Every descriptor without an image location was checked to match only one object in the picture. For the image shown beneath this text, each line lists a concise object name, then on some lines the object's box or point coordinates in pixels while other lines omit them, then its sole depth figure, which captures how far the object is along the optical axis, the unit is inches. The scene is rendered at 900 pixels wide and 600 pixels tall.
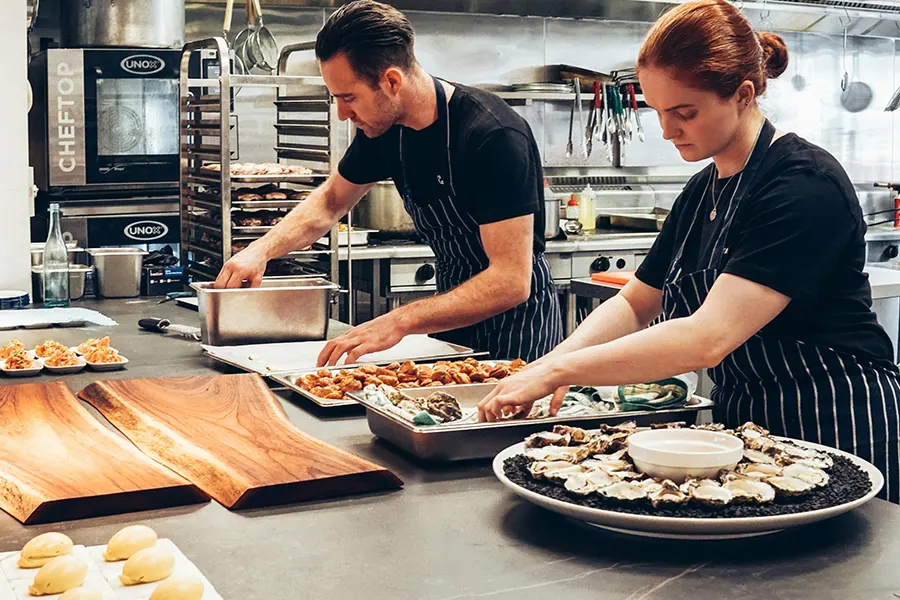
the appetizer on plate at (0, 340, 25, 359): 103.6
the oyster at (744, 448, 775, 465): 59.9
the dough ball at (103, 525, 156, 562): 51.4
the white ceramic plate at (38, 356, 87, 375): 101.8
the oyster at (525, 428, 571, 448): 65.0
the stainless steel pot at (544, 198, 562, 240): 221.5
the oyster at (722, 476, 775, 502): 54.7
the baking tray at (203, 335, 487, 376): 102.7
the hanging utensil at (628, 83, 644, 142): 251.0
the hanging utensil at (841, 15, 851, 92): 298.7
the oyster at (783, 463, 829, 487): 57.0
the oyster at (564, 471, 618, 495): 56.3
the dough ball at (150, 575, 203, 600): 45.9
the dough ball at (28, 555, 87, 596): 47.8
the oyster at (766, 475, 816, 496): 55.3
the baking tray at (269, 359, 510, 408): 84.2
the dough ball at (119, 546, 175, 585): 48.8
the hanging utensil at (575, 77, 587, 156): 249.6
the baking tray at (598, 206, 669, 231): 243.9
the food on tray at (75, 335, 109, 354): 107.0
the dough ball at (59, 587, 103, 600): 45.6
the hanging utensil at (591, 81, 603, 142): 249.3
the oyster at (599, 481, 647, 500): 55.2
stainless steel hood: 246.2
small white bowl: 57.4
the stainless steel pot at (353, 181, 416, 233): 213.3
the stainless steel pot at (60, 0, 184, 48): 191.6
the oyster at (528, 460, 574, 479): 59.3
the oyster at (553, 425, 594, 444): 65.2
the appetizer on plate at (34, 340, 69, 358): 105.5
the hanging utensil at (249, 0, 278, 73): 220.4
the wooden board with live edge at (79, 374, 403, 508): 63.8
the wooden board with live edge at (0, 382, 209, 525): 60.6
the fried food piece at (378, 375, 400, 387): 87.5
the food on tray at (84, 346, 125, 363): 104.3
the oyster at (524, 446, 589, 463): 61.8
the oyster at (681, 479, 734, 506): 54.3
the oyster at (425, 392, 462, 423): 74.3
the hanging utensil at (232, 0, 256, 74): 220.7
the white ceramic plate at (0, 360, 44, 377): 99.8
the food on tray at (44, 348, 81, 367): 102.6
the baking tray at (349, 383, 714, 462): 69.1
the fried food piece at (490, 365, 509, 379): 89.6
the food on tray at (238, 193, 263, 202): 164.7
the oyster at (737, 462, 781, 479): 57.9
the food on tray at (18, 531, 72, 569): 50.6
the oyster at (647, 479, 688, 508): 54.5
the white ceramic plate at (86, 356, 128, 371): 103.3
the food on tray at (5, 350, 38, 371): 100.3
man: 105.6
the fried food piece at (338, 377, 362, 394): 87.7
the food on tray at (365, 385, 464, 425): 72.0
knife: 120.5
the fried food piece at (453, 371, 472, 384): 87.4
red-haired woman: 70.4
